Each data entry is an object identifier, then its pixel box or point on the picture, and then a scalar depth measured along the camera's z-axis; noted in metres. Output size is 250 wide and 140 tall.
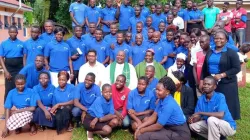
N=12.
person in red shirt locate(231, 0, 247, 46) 7.15
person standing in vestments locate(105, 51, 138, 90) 4.00
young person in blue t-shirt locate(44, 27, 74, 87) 4.16
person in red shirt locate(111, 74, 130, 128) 3.55
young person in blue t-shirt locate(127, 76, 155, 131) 3.45
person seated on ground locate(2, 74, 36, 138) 3.46
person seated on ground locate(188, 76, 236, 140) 2.94
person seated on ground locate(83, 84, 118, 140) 3.36
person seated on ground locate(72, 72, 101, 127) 3.62
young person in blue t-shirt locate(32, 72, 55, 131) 3.55
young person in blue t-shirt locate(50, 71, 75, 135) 3.60
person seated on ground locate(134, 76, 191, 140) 2.91
